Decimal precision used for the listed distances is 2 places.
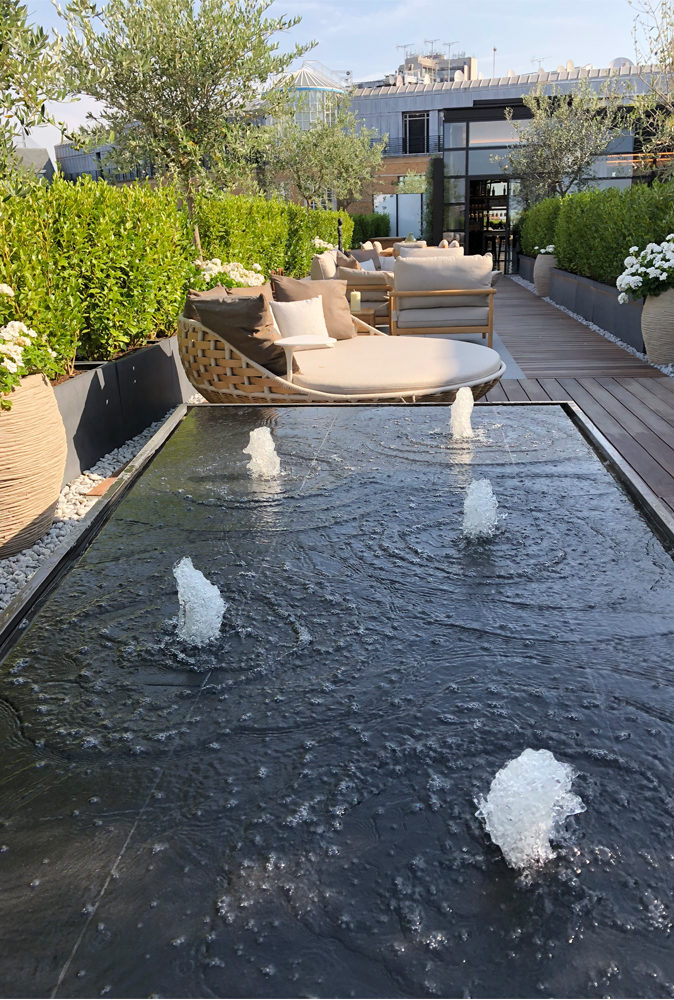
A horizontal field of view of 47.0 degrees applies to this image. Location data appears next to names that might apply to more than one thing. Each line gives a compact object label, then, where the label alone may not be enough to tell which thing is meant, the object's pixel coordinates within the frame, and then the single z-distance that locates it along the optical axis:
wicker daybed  4.38
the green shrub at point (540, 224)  14.99
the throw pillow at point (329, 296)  5.66
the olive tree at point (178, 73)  7.52
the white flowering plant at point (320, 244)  13.32
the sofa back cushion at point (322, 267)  7.99
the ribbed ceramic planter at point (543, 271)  14.70
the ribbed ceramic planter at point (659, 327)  7.31
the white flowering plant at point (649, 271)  7.14
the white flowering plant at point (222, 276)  6.65
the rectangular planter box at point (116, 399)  4.52
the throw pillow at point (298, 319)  5.40
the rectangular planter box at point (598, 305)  8.66
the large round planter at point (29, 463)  3.37
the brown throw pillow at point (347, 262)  9.90
